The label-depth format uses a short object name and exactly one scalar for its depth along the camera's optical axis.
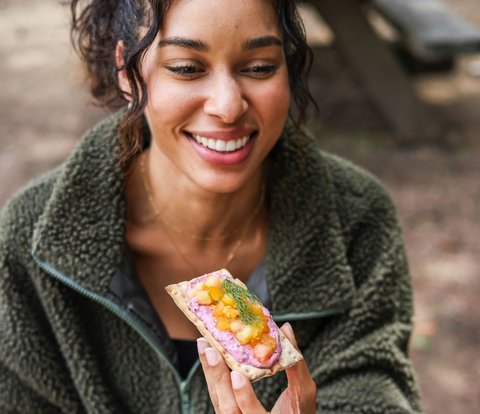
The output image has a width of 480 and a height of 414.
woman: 2.02
